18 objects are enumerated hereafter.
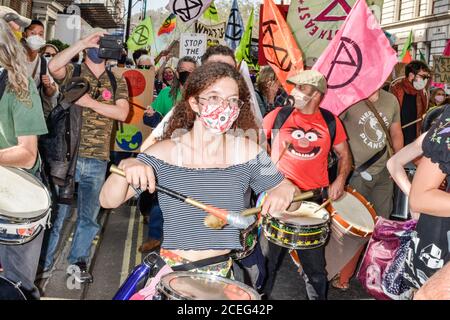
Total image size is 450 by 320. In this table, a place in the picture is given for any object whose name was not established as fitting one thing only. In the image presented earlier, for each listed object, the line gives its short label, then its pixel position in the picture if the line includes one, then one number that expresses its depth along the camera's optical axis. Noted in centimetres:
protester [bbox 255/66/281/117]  787
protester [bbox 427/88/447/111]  1220
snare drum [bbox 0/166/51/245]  312
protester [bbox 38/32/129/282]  527
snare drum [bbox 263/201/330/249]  419
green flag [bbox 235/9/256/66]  1255
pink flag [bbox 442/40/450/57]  1520
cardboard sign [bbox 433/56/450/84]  1281
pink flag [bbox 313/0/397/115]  566
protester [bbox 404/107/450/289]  246
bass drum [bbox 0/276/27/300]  233
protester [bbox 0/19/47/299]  337
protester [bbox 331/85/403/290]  575
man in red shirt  471
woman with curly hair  272
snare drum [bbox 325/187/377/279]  481
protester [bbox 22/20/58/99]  490
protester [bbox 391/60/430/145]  864
